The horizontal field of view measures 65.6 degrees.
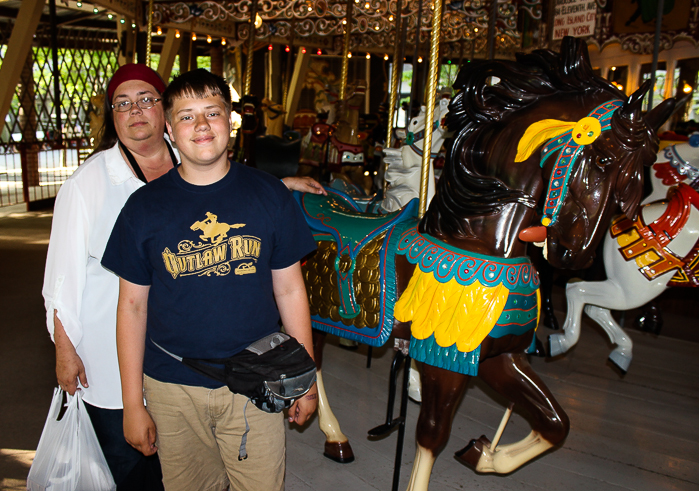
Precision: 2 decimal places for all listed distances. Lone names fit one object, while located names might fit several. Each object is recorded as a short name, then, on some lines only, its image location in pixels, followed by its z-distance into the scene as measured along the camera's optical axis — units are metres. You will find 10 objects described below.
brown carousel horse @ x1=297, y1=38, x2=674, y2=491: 1.57
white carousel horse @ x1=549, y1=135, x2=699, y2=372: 3.11
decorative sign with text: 3.77
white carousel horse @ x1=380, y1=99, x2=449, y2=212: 3.28
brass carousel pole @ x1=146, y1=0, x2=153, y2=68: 3.38
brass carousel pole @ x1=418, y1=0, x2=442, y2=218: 2.15
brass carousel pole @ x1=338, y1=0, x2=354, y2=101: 4.01
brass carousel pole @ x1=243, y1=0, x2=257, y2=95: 4.29
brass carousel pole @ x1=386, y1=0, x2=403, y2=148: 3.89
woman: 1.58
